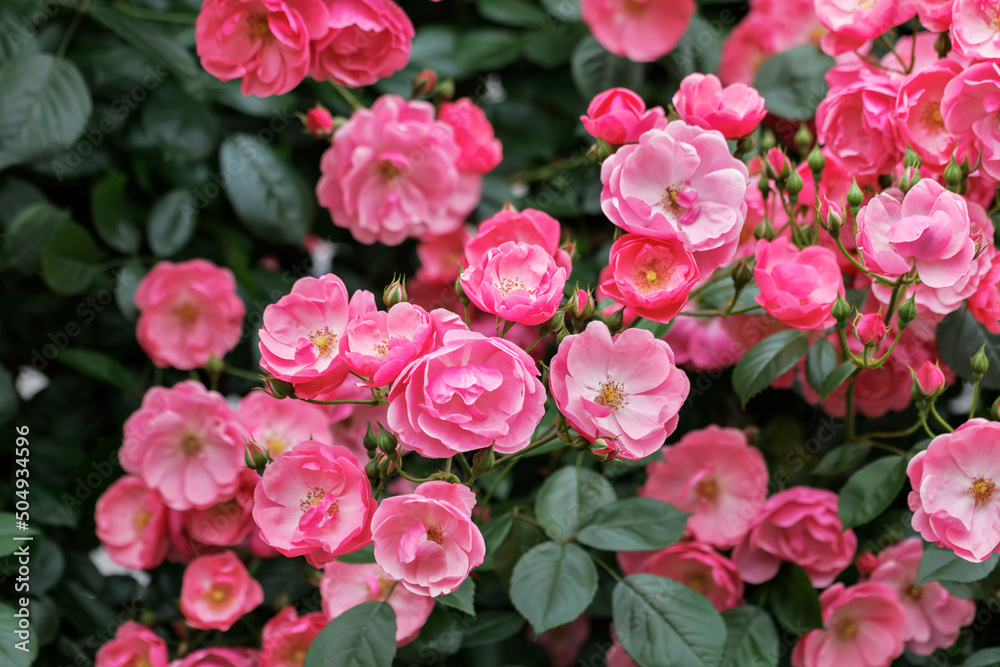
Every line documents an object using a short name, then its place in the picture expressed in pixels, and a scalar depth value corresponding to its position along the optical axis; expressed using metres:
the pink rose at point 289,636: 1.16
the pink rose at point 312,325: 1.06
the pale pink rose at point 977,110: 1.09
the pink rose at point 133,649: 1.19
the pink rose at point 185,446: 1.20
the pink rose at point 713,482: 1.21
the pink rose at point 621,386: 1.05
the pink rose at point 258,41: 1.14
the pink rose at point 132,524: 1.22
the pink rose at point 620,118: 1.10
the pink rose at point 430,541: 1.04
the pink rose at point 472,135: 1.26
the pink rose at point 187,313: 1.27
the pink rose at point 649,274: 1.06
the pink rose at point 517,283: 1.04
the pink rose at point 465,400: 1.03
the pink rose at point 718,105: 1.10
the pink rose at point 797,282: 1.09
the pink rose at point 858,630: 1.16
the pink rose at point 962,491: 1.06
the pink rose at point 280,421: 1.21
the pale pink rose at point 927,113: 1.11
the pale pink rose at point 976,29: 1.09
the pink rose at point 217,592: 1.18
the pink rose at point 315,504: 1.05
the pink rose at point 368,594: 1.14
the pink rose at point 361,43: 1.15
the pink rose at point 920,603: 1.18
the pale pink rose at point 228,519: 1.20
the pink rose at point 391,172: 1.24
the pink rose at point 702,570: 1.19
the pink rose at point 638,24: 1.32
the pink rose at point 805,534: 1.17
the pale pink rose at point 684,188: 1.08
